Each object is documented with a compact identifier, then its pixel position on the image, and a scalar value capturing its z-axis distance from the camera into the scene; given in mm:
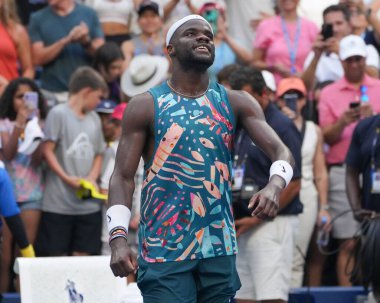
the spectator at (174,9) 21703
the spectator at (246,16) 22062
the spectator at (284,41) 20531
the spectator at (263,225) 15047
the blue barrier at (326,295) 16453
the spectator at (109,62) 20016
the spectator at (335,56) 20531
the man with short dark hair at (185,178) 9625
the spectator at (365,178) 14805
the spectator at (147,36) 21016
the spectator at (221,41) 20766
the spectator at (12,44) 19797
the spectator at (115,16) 21359
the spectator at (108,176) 17531
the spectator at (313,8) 22984
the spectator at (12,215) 14641
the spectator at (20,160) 17187
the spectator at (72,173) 17594
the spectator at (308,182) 17734
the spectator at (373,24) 20812
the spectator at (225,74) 17355
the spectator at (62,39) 20178
